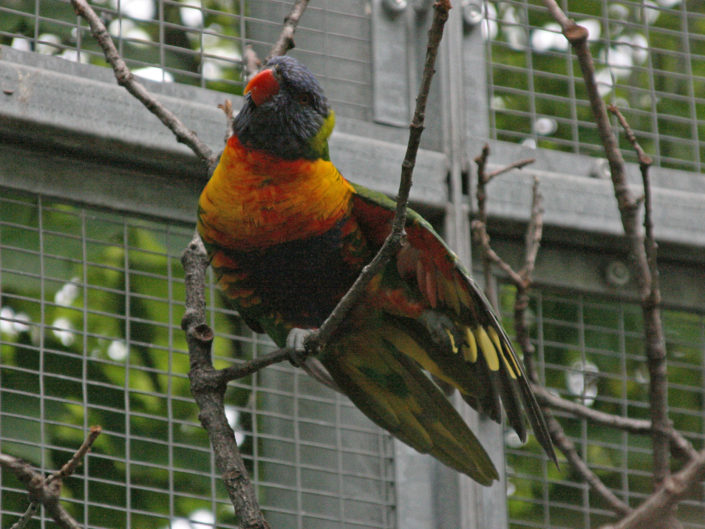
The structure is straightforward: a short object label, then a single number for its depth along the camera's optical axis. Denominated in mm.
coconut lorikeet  4952
